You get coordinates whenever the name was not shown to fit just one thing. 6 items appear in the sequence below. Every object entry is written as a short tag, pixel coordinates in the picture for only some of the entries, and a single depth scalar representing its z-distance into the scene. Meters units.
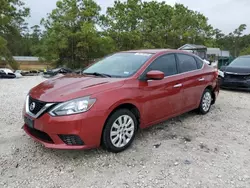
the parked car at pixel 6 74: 11.69
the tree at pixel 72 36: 18.31
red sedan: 2.76
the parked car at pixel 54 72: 12.45
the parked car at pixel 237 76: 8.12
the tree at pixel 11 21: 17.47
